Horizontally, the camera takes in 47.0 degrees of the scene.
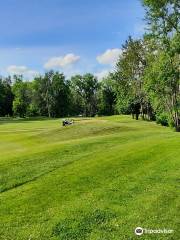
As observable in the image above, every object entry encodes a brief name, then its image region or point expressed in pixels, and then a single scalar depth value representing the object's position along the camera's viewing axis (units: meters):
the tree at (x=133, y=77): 37.31
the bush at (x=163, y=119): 27.77
